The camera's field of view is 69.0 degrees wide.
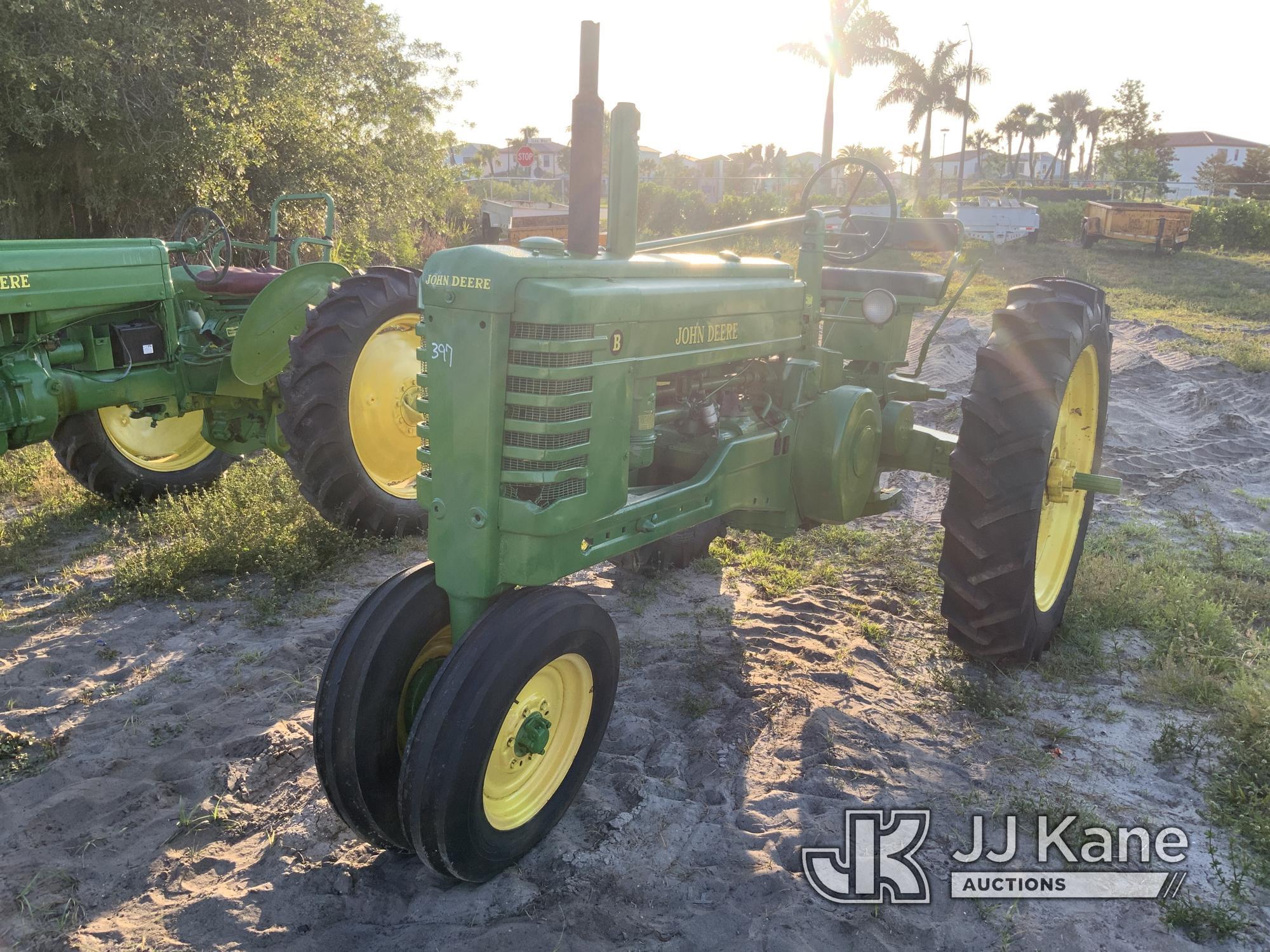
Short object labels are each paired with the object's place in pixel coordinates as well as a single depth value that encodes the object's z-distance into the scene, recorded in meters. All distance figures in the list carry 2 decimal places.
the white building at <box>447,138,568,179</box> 65.12
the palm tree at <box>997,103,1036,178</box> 79.12
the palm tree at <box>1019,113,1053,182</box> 77.88
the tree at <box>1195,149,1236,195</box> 44.47
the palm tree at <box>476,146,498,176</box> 56.03
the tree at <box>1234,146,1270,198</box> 39.81
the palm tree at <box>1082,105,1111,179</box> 72.51
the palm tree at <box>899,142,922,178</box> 56.46
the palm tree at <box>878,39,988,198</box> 43.91
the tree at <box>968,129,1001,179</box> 83.69
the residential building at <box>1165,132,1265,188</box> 81.50
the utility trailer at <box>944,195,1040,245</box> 24.77
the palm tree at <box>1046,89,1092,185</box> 73.81
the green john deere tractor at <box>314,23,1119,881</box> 2.53
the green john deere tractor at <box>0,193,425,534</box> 4.86
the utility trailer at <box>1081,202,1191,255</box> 22.00
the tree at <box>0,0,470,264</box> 10.48
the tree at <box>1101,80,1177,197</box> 50.03
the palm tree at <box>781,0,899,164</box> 31.23
